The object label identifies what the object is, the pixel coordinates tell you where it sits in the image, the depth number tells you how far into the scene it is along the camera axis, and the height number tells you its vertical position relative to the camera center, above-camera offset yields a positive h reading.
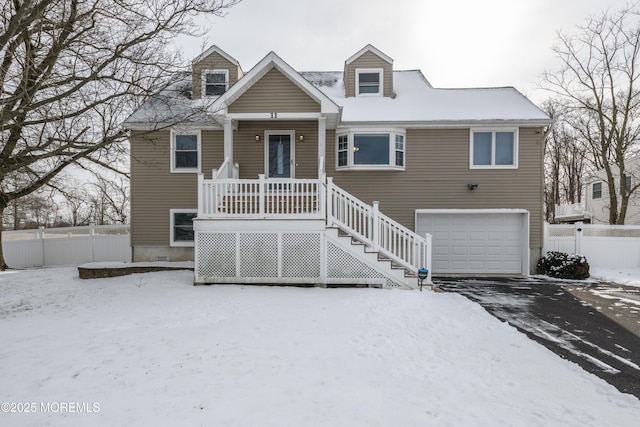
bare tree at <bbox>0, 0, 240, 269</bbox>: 6.73 +3.06
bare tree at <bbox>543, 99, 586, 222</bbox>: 28.84 +3.37
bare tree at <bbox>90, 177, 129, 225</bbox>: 13.58 -0.43
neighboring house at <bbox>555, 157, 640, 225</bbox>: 16.97 +0.33
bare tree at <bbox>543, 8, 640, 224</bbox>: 15.12 +4.82
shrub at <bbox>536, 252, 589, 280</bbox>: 10.39 -1.88
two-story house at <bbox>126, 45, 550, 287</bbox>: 10.95 +1.52
